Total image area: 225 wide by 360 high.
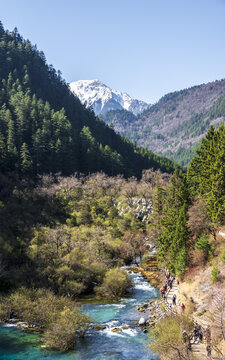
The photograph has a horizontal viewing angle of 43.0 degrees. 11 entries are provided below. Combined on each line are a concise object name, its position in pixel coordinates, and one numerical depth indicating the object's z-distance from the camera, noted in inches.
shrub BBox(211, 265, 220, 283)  1437.0
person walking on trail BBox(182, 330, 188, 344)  1160.1
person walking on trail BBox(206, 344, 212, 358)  1079.6
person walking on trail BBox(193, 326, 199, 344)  1232.2
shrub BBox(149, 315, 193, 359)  1055.4
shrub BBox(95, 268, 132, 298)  2030.0
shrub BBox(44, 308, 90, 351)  1282.0
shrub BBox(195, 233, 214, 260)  1740.9
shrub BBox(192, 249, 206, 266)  1767.6
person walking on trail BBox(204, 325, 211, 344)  1103.0
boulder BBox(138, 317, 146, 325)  1523.1
